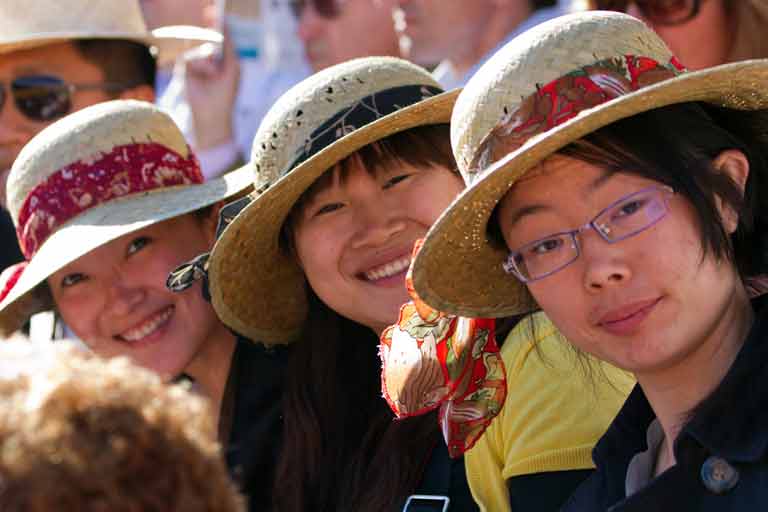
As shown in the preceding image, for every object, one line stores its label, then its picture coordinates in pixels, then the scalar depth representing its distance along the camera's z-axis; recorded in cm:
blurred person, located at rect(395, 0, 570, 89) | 482
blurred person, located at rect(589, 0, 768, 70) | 389
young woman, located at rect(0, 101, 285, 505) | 363
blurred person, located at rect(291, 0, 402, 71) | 555
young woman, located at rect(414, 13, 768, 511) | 225
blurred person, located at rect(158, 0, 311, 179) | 634
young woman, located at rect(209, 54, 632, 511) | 311
